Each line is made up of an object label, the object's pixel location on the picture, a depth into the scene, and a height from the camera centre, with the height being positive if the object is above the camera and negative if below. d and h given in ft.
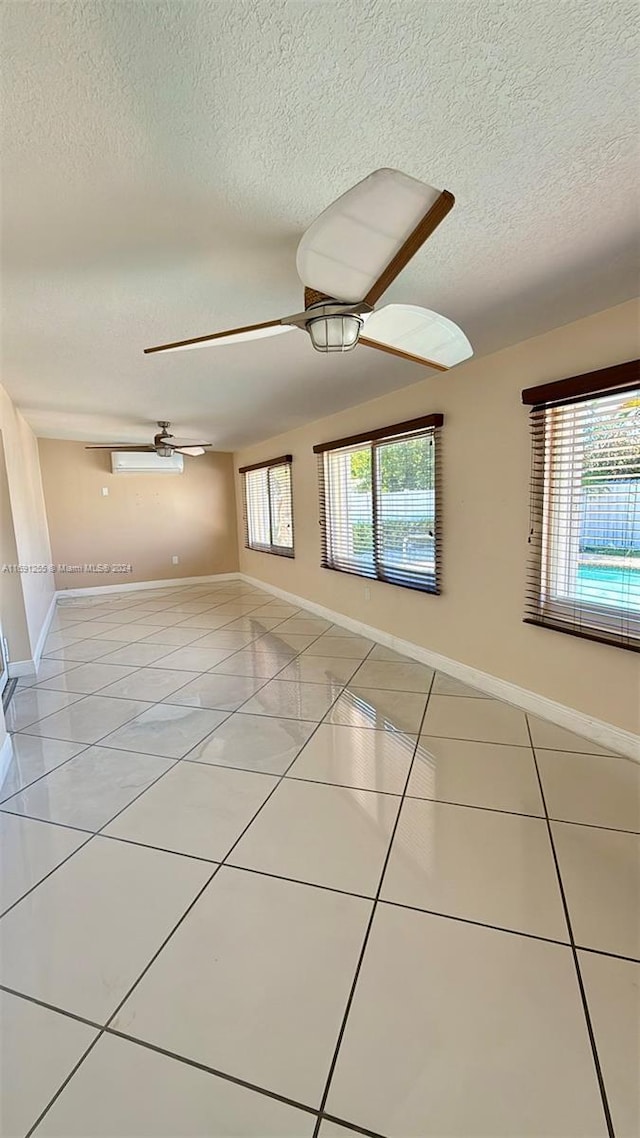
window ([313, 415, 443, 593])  10.96 +0.07
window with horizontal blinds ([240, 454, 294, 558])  18.67 +0.18
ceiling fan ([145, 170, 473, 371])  3.14 +2.12
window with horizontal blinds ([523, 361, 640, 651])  6.94 -0.15
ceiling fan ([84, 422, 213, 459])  15.66 +2.48
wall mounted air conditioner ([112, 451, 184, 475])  20.84 +2.46
